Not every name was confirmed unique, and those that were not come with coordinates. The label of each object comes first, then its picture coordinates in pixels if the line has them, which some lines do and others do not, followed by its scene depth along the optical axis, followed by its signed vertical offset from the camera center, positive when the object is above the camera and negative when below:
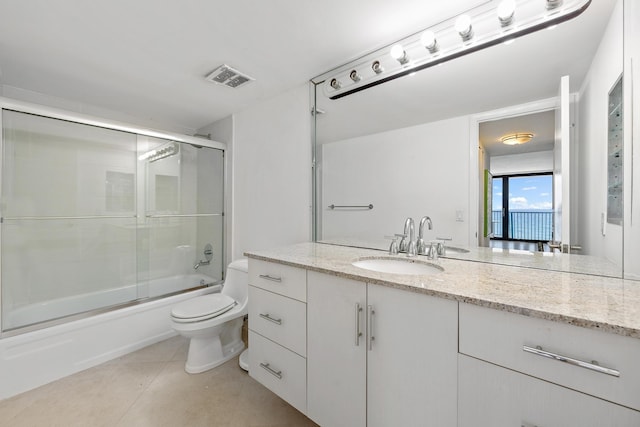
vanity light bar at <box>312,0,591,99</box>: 1.17 +0.90
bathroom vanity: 0.66 -0.42
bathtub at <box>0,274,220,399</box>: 1.65 -0.90
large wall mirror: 1.09 +0.32
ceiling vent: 1.85 +1.00
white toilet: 1.81 -0.76
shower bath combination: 1.97 -0.04
